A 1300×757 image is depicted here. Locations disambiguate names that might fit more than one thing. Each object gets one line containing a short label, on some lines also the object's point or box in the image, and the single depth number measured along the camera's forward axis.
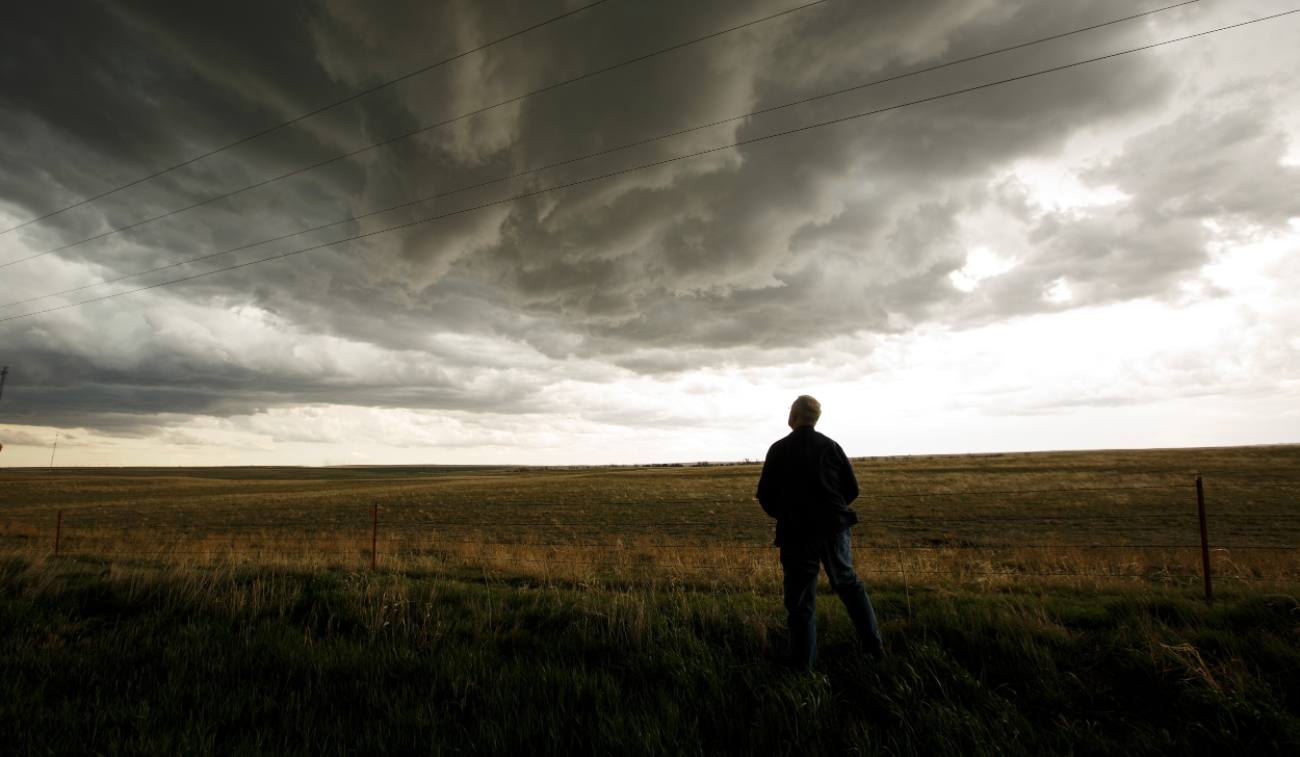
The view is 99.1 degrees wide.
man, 4.54
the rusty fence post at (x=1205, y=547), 6.82
